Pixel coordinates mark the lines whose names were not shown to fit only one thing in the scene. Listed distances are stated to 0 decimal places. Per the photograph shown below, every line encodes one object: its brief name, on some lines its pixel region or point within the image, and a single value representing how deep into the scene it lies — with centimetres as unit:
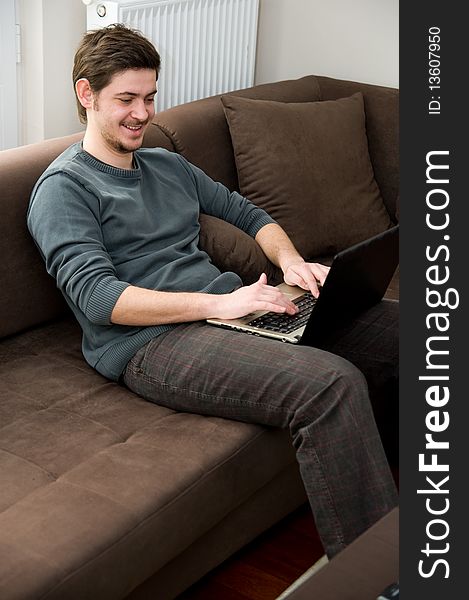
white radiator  312
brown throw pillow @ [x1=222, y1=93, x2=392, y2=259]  288
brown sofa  164
